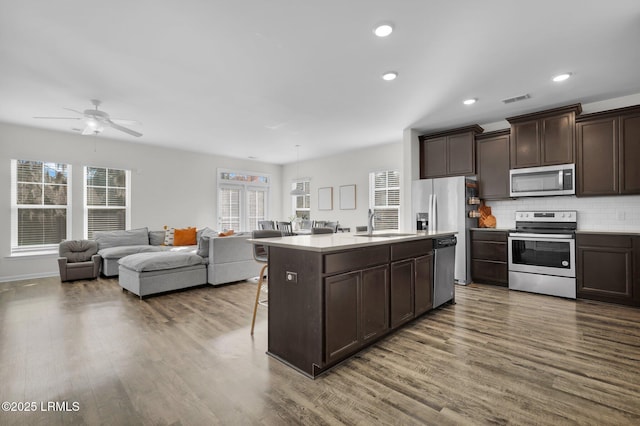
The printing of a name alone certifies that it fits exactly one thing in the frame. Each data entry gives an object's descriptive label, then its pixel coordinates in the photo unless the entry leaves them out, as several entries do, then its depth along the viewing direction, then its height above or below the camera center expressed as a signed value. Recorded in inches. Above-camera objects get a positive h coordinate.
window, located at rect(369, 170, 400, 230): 272.1 +15.5
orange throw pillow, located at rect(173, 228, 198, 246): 259.0 -18.6
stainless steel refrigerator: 190.9 +3.2
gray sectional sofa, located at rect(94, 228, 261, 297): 164.4 -28.9
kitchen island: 83.7 -25.4
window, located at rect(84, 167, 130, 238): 242.1 +14.7
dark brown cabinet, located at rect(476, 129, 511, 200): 190.1 +32.3
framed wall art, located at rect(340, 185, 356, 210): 299.6 +17.8
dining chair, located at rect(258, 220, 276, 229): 301.3 -9.8
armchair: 202.8 -30.4
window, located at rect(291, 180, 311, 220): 349.7 +15.7
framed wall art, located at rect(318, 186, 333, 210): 321.4 +18.2
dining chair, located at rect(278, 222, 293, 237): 263.5 -11.8
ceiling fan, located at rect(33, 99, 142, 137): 160.4 +53.2
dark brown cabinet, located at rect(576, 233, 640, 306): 144.7 -28.1
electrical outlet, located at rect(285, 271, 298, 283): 89.4 -18.7
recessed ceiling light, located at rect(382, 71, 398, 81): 133.0 +62.8
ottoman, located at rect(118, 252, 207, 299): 161.6 -32.2
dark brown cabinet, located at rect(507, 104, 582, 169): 165.9 +43.9
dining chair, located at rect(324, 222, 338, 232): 289.0 -9.1
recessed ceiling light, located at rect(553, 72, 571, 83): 133.8 +61.9
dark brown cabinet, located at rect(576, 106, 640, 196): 150.8 +31.4
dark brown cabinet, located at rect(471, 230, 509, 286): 183.2 -27.8
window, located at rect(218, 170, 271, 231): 326.6 +18.8
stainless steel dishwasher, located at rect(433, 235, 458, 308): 137.3 -26.9
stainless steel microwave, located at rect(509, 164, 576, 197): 165.5 +18.6
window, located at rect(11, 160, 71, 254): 213.0 +9.1
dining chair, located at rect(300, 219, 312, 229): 315.9 -9.7
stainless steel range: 159.9 -22.8
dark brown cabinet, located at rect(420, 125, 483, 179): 201.8 +43.0
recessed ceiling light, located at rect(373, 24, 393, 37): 99.3 +62.6
